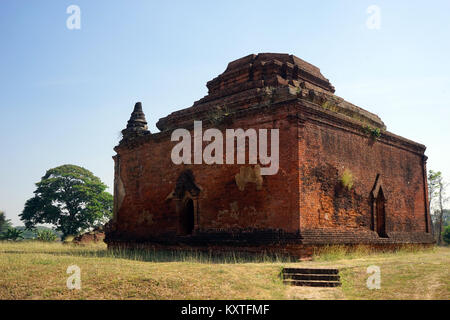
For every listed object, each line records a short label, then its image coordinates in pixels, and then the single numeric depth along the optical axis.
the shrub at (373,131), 13.78
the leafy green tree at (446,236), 27.91
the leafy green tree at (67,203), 34.06
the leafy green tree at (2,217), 51.87
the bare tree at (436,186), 32.84
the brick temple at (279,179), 11.36
